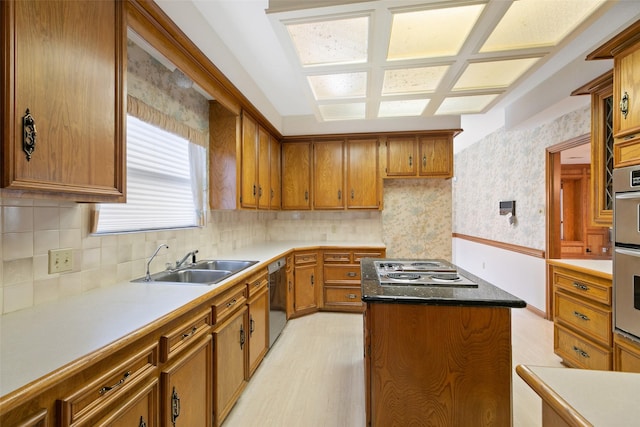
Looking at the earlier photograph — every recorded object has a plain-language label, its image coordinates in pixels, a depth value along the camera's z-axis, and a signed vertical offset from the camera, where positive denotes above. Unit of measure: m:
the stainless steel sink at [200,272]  1.96 -0.44
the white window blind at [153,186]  1.82 +0.23
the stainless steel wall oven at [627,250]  1.70 -0.24
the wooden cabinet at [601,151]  2.14 +0.50
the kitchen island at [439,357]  1.43 -0.76
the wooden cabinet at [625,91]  1.71 +0.79
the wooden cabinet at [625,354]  1.73 -0.92
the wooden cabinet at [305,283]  3.55 -0.89
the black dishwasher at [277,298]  2.67 -0.86
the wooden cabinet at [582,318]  2.00 -0.83
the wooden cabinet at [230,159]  2.73 +0.57
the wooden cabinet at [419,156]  3.95 +0.84
